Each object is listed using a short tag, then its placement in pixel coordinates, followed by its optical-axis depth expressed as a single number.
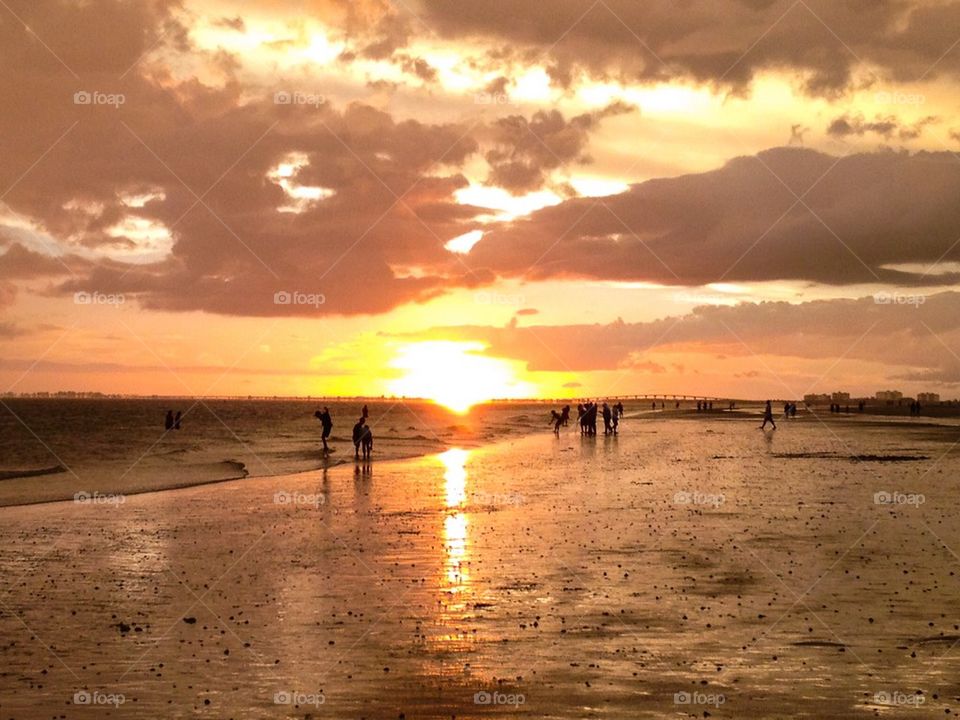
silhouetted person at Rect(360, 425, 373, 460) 54.26
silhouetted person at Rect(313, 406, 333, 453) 58.46
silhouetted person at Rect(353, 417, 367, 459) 54.16
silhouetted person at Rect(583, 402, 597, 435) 79.99
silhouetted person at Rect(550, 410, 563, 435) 86.05
